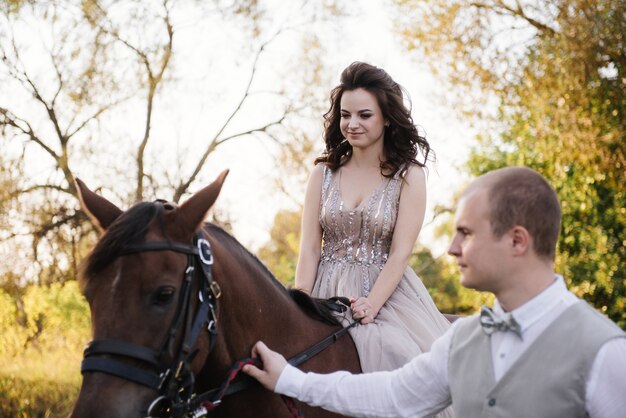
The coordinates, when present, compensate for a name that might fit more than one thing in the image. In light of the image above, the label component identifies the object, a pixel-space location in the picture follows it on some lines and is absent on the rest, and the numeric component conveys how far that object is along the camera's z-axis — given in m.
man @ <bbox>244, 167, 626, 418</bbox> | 2.03
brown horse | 2.34
